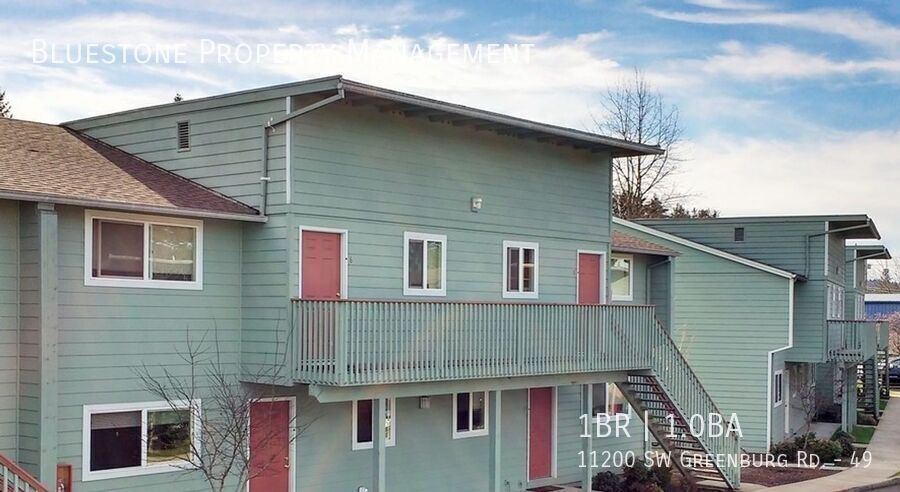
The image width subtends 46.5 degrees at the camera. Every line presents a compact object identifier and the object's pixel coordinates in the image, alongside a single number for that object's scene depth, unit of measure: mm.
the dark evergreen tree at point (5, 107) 44500
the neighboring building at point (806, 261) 30609
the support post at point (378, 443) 16234
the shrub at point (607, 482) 21688
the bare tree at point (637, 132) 45531
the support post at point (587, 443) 20469
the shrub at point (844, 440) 28578
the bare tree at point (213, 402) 15023
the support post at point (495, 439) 18094
